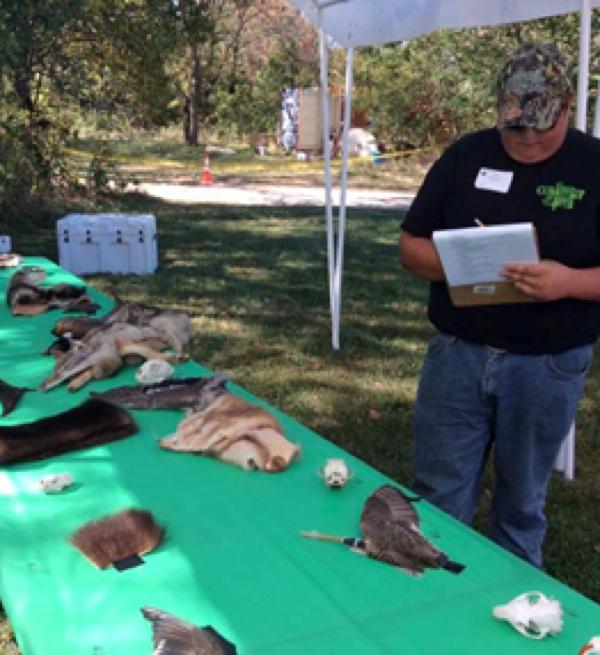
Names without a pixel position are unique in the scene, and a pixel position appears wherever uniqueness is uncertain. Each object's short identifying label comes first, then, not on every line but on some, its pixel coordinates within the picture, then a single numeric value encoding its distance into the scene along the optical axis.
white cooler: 7.05
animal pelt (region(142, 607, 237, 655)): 1.44
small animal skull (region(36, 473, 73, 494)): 2.10
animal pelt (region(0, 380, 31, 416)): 2.69
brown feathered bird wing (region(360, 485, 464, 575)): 1.79
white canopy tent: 3.78
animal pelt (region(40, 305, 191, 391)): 2.98
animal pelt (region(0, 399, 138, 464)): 2.32
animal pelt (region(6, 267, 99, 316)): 3.93
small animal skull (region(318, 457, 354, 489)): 2.14
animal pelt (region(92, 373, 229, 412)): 2.70
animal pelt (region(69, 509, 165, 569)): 1.78
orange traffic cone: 15.43
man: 1.96
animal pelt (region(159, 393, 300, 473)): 2.26
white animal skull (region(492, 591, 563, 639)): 1.53
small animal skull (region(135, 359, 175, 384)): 2.90
